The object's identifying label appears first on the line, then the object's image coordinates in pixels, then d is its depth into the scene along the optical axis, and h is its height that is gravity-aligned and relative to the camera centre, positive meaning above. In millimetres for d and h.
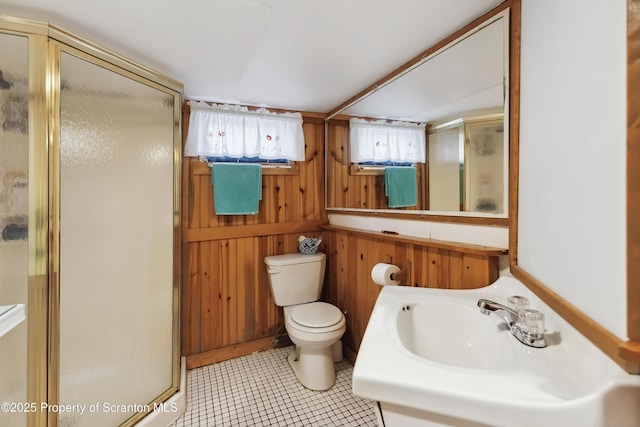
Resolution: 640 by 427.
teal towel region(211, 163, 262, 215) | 1934 +174
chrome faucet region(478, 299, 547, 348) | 672 -310
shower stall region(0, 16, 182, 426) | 949 -91
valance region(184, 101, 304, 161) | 1876 +600
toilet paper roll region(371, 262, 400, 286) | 1317 -318
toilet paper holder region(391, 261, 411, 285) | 1438 -345
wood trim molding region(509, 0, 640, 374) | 450 -15
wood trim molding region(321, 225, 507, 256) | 1041 -149
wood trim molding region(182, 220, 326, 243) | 1930 -159
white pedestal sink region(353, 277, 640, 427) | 435 -356
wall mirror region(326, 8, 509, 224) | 1050 +472
